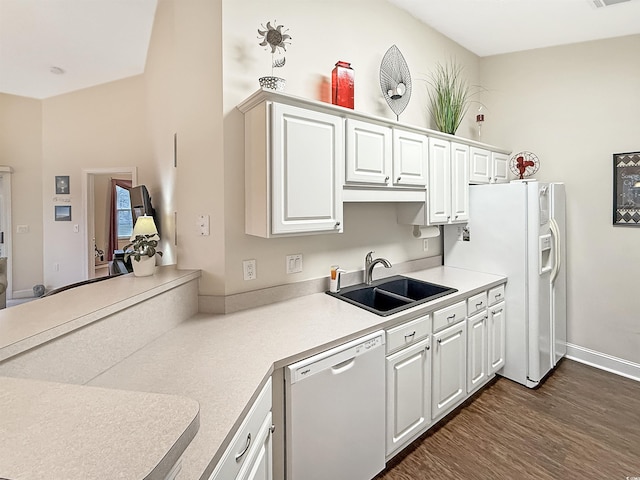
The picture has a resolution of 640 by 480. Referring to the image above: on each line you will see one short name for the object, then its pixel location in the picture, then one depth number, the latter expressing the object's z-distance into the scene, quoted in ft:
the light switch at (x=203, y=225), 6.28
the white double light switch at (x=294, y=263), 7.07
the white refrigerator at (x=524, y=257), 8.63
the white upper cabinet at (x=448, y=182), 8.36
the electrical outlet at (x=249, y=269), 6.45
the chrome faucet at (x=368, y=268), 7.95
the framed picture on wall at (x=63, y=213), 17.39
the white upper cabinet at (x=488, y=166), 9.75
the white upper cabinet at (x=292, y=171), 5.49
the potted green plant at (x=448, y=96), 9.77
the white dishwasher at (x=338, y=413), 4.63
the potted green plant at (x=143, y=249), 5.77
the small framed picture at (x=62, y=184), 17.11
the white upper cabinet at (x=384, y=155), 6.53
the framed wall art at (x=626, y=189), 9.29
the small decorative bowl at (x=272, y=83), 5.85
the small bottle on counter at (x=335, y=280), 7.44
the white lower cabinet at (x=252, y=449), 3.01
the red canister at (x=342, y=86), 6.95
